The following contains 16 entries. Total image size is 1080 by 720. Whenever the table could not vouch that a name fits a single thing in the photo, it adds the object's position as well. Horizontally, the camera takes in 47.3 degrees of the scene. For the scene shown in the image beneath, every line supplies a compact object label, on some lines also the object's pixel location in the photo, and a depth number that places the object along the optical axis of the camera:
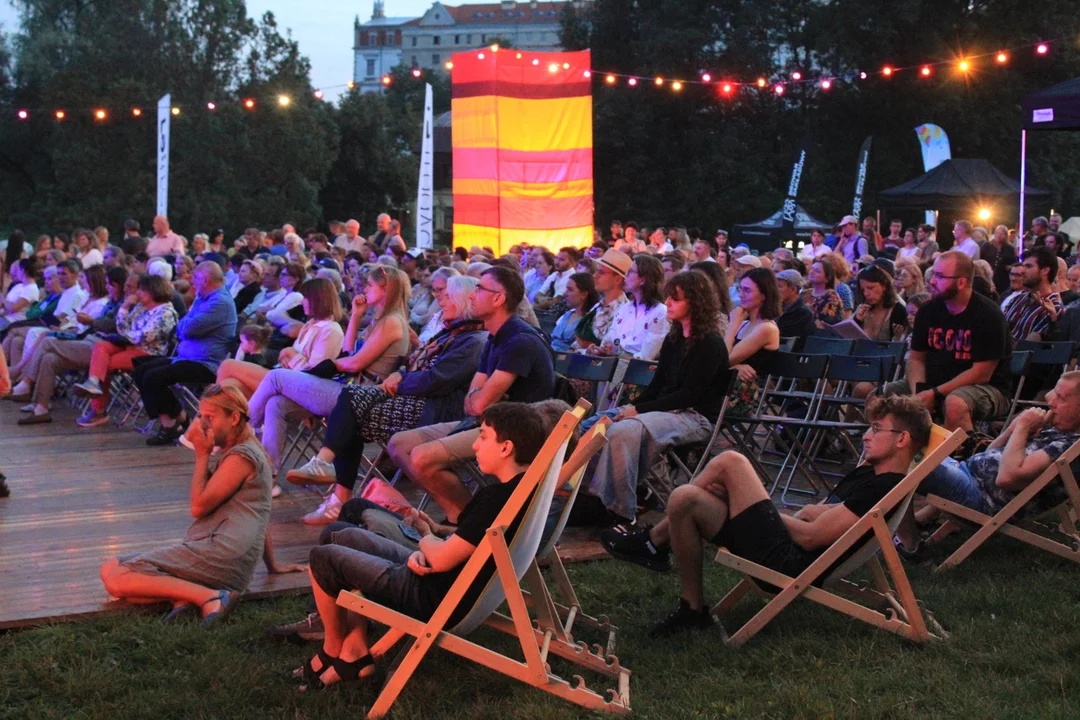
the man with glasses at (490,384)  5.89
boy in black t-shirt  3.87
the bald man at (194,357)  9.10
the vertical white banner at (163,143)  19.05
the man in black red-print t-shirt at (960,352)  6.59
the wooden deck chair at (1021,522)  5.22
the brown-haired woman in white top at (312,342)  7.84
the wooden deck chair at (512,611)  3.73
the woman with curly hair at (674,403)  5.96
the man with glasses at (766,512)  4.42
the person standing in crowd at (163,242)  17.16
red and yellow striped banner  14.80
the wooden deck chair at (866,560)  4.27
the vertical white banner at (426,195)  16.66
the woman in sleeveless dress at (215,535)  4.83
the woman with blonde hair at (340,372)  7.19
